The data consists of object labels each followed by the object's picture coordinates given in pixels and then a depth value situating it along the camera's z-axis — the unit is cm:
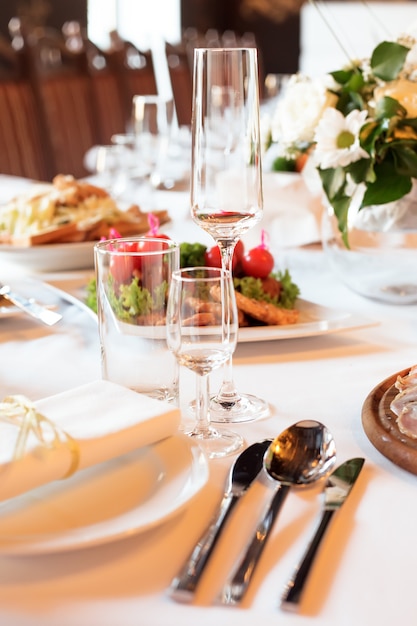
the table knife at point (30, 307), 110
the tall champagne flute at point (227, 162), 88
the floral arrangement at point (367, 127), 121
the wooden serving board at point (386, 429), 77
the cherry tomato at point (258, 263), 121
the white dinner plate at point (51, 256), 147
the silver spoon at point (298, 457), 74
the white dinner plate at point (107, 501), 62
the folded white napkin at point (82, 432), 65
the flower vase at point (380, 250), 128
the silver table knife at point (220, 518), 59
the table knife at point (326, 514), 58
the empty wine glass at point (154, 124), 212
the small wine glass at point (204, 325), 81
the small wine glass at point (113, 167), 205
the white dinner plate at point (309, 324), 111
